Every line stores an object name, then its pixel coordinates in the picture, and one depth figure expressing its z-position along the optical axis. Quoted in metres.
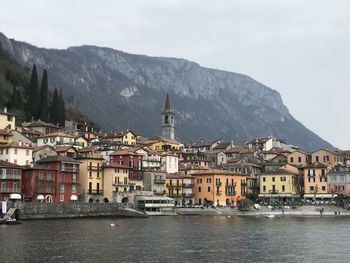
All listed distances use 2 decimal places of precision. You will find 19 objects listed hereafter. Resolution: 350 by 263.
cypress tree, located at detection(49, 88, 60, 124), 152.50
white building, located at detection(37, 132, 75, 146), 128.62
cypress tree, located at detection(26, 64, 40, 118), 152.25
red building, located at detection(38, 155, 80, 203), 101.75
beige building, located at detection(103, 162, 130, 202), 110.72
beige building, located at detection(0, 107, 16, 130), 126.25
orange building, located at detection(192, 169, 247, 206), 125.00
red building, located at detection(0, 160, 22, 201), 93.19
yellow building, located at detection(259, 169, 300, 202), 128.50
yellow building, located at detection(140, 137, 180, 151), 157.25
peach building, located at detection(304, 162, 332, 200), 126.88
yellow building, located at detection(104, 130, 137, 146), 145.75
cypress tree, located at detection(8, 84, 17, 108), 150.43
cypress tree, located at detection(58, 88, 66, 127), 154.43
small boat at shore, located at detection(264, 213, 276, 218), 103.81
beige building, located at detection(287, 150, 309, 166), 141.50
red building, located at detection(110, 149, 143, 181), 118.12
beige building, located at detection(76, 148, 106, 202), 108.50
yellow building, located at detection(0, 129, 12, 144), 111.31
